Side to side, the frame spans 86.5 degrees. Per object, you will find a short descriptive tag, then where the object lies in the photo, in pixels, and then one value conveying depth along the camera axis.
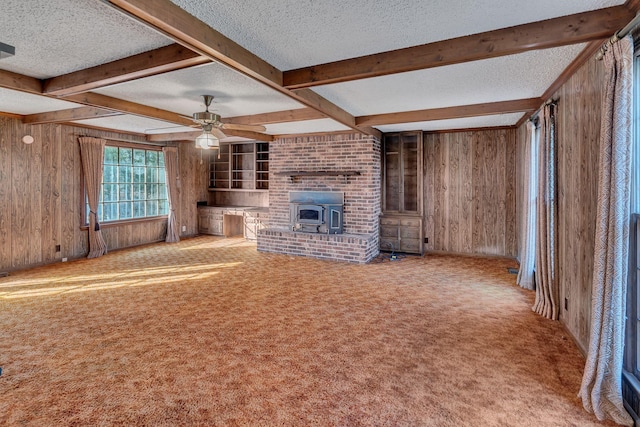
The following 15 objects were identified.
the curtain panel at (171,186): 7.95
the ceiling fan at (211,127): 4.08
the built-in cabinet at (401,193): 6.66
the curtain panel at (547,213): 3.54
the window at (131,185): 6.91
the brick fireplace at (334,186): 6.34
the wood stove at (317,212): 6.60
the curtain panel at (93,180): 6.34
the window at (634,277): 2.06
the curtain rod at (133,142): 6.71
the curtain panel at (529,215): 4.34
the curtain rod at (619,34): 1.86
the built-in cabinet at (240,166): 8.71
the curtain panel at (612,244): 1.97
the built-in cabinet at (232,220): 8.27
